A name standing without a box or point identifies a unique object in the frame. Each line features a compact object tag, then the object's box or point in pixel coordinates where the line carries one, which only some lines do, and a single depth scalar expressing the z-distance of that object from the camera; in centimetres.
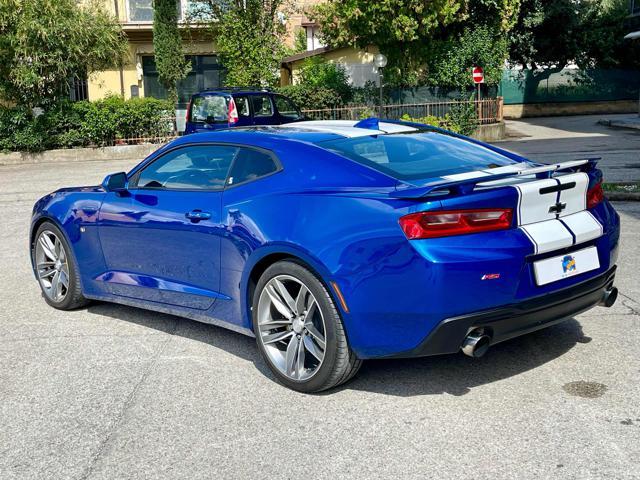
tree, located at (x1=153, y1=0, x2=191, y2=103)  3106
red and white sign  2794
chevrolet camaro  399
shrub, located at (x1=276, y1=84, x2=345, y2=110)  2645
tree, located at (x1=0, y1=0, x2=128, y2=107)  2305
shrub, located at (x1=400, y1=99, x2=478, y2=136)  2608
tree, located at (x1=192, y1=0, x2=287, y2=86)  2866
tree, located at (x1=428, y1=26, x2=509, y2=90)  2919
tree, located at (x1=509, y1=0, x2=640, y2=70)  3831
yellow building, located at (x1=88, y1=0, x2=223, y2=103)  3403
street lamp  2709
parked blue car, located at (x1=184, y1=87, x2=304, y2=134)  1828
